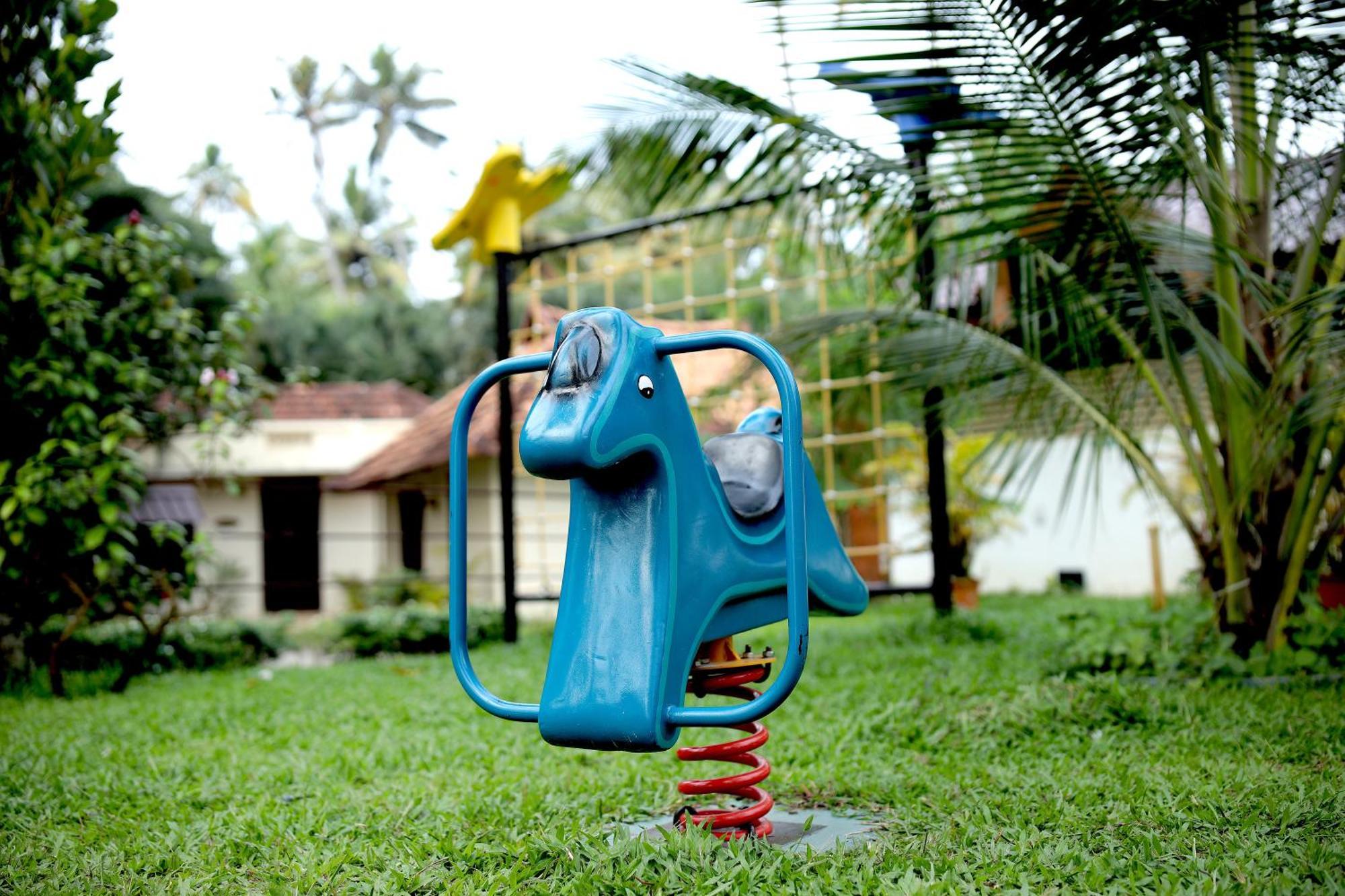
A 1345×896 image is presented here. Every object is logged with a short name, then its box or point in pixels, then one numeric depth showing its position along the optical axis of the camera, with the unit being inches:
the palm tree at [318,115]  1006.4
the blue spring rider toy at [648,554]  84.2
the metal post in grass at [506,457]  283.7
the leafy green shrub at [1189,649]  159.6
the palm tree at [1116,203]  130.8
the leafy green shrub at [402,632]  306.0
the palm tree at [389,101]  1030.4
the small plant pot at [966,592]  379.6
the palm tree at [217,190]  1009.5
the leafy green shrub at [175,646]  271.7
